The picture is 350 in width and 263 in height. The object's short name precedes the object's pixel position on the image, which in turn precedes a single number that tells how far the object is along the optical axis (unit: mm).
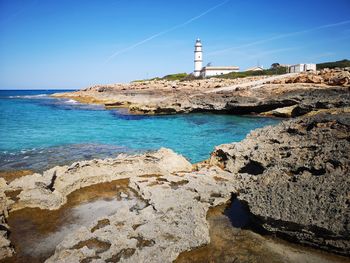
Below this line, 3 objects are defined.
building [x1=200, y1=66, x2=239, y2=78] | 88019
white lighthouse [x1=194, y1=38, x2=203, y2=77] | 97350
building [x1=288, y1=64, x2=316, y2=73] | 63000
